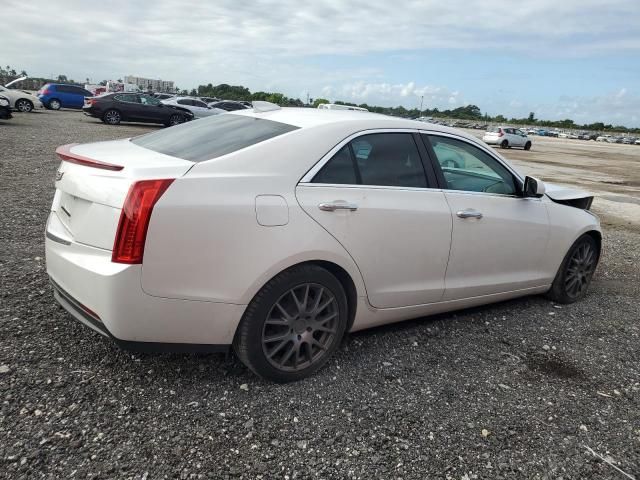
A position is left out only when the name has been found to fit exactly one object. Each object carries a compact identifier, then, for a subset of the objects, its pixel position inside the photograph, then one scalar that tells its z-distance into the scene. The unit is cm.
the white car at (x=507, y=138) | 3494
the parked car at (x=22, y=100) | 2610
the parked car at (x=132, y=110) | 2433
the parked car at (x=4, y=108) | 1842
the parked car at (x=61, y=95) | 3167
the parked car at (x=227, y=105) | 2909
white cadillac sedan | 265
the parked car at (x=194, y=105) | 2706
